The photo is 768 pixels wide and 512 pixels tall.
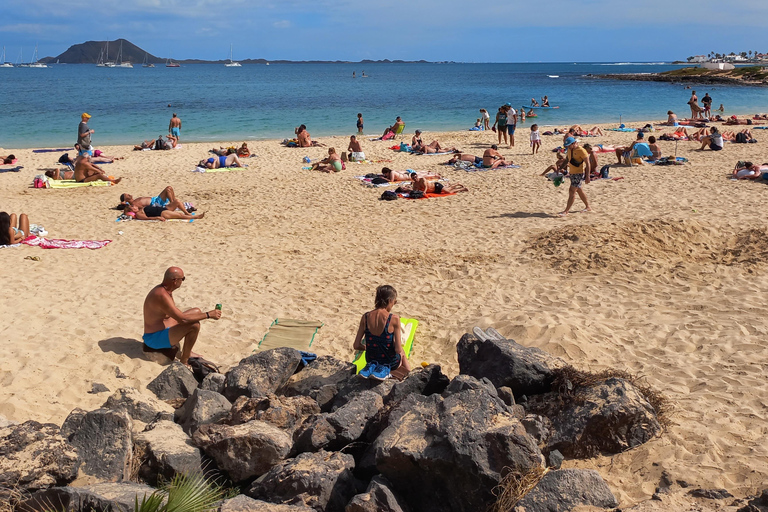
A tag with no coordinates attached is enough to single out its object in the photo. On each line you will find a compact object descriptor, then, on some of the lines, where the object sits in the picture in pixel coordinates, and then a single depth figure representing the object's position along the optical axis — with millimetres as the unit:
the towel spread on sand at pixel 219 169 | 18272
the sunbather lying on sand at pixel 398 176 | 16062
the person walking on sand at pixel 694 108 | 30331
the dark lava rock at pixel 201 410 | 4754
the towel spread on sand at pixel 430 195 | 14398
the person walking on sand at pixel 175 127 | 25312
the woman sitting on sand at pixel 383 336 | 5638
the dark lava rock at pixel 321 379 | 5262
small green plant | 3180
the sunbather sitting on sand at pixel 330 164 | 17906
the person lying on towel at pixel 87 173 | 16375
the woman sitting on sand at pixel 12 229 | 10648
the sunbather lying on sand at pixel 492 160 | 17750
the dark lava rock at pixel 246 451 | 4145
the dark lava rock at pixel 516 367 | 4949
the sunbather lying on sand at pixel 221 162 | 18766
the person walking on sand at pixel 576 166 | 11461
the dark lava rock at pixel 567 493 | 3475
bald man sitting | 6402
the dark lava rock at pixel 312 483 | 3730
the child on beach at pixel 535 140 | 20266
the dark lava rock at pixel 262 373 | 5324
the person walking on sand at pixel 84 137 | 18141
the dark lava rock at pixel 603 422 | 4422
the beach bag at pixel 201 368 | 6227
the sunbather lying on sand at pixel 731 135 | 21656
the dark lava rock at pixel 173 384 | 5664
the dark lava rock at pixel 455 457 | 3648
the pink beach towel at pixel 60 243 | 10727
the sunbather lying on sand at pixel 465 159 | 18103
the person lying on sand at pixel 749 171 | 14614
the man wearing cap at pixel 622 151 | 17472
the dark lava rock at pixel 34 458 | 3713
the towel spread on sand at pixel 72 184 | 15945
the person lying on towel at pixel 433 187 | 14602
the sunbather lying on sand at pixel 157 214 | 12680
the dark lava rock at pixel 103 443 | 4020
